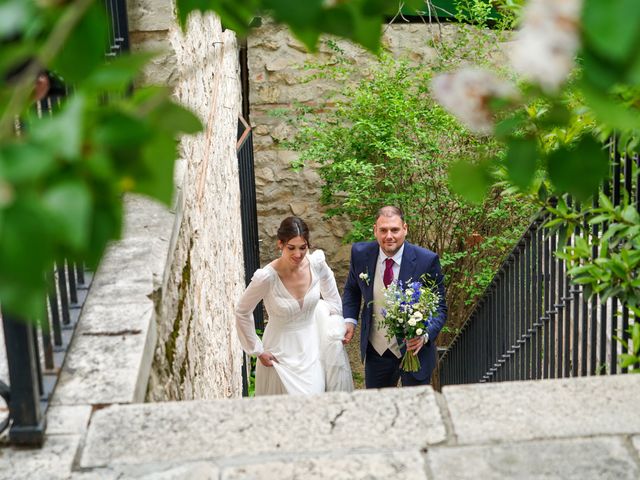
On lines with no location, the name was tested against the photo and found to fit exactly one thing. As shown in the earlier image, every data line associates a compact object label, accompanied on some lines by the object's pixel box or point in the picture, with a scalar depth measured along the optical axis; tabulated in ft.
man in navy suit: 34.58
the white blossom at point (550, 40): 8.27
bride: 34.26
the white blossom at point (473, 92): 9.88
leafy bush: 41.64
